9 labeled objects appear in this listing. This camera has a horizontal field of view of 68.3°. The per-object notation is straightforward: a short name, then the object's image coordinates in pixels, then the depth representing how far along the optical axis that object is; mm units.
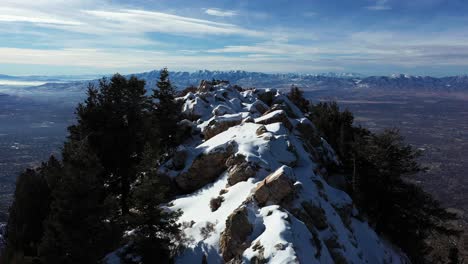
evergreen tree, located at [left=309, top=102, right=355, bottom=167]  47594
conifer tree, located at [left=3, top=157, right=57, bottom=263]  24777
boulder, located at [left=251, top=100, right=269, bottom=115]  48250
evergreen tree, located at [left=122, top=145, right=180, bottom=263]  19016
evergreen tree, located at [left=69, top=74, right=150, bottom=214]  33875
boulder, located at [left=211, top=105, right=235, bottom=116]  44312
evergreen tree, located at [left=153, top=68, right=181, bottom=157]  38875
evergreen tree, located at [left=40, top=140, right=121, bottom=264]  18984
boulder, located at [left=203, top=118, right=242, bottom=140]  36750
